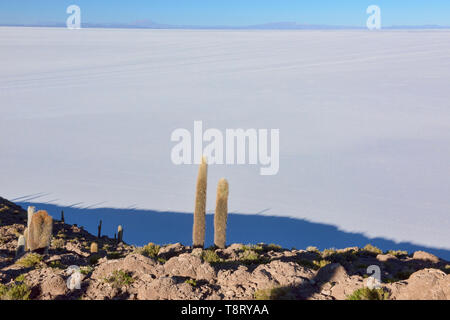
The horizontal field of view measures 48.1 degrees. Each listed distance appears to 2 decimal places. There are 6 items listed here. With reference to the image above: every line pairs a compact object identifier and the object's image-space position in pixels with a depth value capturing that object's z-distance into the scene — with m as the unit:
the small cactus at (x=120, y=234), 18.00
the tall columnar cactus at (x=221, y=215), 14.10
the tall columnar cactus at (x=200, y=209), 14.37
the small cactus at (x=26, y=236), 13.26
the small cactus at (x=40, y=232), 12.07
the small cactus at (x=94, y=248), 13.58
